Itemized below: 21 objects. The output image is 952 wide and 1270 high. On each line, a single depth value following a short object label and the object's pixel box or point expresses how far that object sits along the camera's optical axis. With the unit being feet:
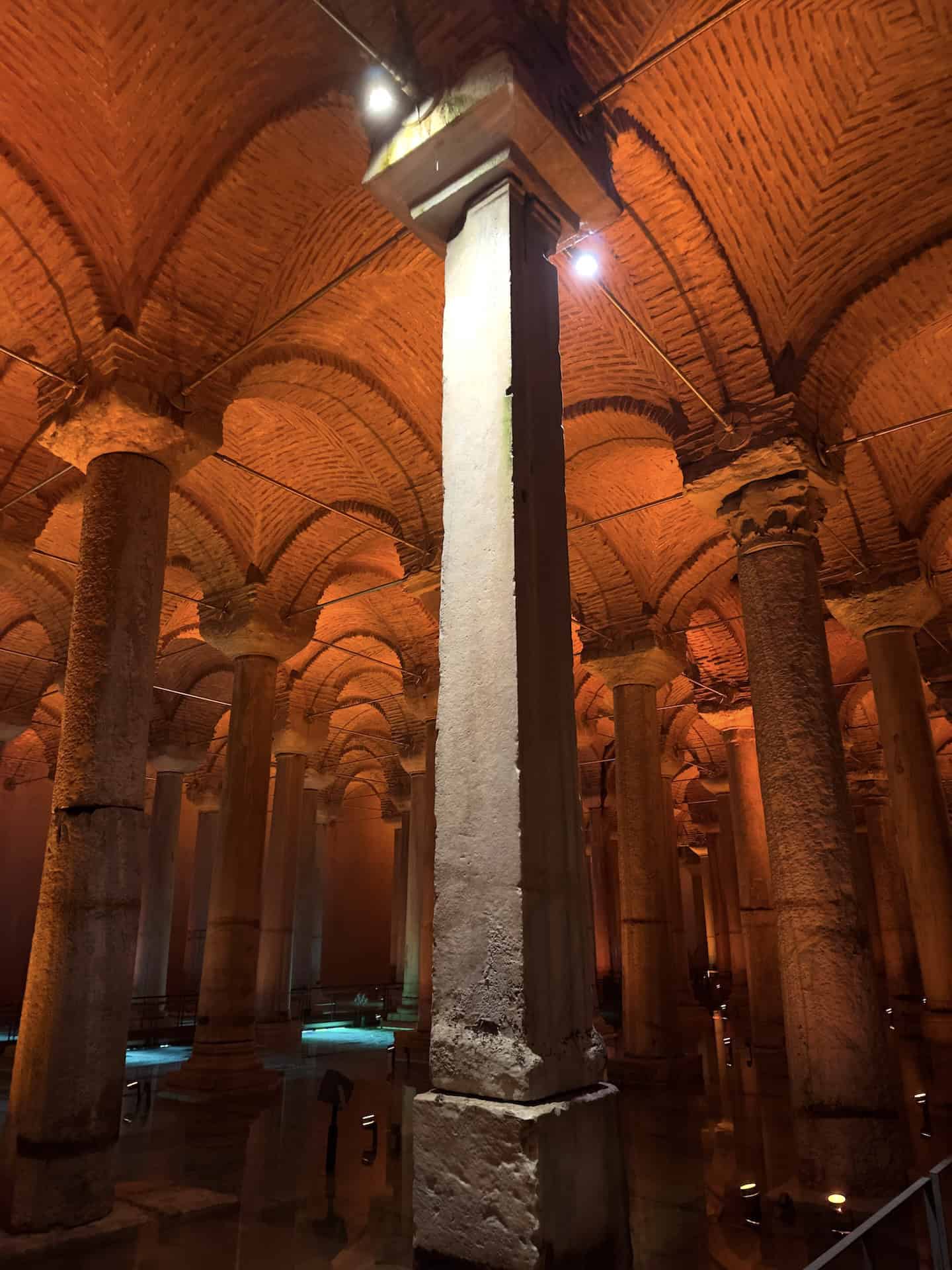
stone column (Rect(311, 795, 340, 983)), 62.75
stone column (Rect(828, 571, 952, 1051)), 27.73
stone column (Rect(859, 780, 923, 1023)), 50.62
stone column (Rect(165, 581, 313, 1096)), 28.84
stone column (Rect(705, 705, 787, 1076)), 36.32
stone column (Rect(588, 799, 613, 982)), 58.49
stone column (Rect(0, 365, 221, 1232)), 15.21
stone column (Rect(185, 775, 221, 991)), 59.26
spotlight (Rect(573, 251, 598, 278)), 19.24
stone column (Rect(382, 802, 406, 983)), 65.05
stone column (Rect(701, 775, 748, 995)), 60.08
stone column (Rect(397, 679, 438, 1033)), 36.91
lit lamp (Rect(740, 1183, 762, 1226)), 15.90
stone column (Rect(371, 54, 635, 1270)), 8.43
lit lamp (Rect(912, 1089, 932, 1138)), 21.93
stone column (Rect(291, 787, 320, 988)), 59.16
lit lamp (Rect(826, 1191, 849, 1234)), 15.42
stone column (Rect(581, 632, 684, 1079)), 30.91
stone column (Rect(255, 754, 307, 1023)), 40.34
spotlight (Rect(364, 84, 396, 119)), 14.17
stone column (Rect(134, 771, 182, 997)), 47.44
